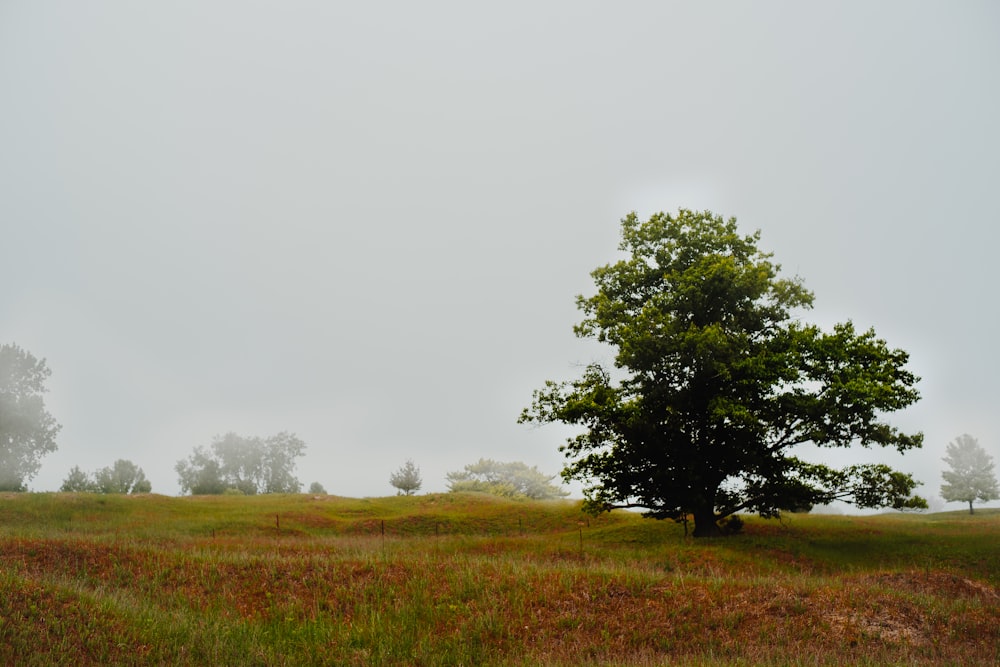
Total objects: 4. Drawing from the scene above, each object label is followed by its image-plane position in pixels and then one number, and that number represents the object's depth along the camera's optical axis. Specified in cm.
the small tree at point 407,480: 6462
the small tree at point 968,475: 5776
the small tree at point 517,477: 7862
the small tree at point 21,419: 6781
